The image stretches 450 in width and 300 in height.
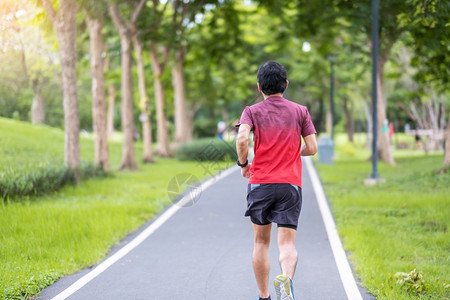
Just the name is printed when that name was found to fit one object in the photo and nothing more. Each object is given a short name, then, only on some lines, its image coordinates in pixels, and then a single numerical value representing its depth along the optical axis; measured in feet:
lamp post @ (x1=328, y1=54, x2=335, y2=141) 88.33
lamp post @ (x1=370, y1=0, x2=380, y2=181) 45.62
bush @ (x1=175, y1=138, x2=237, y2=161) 73.04
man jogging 13.89
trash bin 71.67
